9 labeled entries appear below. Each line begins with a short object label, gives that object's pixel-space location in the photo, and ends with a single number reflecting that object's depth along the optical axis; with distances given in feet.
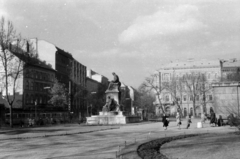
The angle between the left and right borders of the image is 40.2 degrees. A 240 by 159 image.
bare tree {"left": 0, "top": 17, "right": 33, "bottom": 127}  136.56
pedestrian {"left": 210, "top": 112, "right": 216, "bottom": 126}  104.23
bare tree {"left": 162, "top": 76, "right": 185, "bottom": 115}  275.18
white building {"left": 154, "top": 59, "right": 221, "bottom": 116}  367.04
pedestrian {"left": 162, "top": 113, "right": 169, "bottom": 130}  96.07
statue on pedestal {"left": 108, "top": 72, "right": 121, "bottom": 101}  149.38
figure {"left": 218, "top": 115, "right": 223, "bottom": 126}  101.24
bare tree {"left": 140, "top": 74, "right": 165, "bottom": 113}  254.22
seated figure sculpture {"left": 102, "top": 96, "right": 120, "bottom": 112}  145.89
